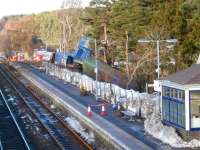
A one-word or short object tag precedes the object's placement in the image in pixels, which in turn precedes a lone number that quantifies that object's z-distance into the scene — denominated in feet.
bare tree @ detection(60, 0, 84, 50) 314.55
